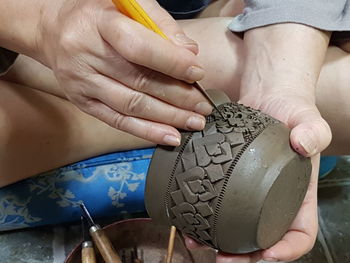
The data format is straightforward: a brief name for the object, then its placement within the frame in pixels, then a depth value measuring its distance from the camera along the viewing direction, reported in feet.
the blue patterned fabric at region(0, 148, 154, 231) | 3.35
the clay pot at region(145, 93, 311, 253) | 1.91
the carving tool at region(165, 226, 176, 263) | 3.07
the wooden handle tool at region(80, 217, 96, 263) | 2.97
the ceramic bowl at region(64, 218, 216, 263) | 3.27
